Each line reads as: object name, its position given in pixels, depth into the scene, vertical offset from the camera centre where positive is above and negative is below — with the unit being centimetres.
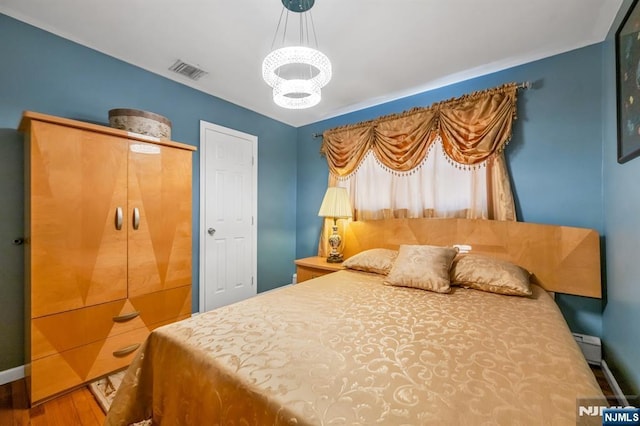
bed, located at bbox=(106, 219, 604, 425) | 74 -55
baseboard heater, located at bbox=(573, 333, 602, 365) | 193 -102
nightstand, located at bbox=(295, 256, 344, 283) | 270 -58
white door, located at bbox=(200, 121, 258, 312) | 287 -1
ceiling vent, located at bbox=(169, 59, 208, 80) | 237 +139
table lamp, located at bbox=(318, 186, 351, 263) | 296 +6
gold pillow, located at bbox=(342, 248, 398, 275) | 230 -44
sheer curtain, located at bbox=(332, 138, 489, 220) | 239 +25
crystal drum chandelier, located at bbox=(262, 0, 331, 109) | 144 +88
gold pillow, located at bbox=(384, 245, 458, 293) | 183 -41
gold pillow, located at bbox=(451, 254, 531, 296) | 172 -44
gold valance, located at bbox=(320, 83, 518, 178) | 222 +82
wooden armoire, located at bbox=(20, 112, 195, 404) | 158 -23
